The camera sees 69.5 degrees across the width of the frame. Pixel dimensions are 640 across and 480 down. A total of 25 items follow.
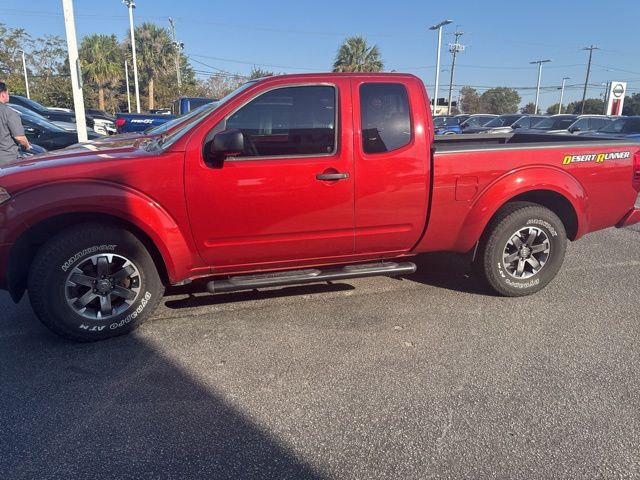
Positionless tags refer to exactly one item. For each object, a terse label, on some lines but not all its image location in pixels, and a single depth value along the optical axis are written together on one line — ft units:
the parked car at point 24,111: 31.69
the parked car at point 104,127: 56.92
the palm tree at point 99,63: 150.00
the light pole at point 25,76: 141.59
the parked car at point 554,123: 61.93
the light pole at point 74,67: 28.25
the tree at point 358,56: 126.82
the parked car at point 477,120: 83.41
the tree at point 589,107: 215.37
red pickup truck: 10.64
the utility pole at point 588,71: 201.06
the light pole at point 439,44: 130.93
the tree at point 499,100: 309.83
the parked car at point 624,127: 44.96
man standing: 18.76
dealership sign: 88.48
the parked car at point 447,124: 70.38
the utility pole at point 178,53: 149.34
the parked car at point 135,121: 38.24
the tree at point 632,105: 178.81
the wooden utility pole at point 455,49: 171.42
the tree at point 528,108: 280.80
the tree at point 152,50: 148.56
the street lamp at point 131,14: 108.43
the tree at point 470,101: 305.61
